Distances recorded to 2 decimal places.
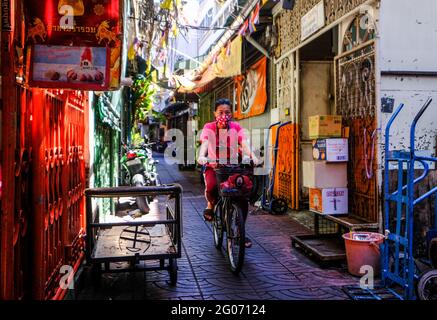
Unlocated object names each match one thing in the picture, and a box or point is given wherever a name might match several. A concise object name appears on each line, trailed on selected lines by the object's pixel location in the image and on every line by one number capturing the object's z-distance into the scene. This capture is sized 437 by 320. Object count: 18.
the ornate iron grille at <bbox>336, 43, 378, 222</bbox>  5.73
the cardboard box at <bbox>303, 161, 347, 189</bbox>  6.14
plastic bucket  4.97
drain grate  4.35
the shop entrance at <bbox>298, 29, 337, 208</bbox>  9.51
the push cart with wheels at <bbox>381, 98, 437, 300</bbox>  4.05
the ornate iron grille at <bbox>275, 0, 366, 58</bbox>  6.54
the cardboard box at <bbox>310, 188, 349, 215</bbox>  6.18
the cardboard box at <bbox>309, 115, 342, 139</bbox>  6.22
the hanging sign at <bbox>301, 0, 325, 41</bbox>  7.34
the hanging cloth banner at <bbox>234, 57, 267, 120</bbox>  11.88
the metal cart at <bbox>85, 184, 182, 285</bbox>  4.36
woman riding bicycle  6.16
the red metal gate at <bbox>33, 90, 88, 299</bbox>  3.39
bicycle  5.18
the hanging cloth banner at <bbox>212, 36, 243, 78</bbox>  10.83
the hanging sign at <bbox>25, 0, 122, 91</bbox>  3.12
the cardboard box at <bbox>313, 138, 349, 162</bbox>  6.13
